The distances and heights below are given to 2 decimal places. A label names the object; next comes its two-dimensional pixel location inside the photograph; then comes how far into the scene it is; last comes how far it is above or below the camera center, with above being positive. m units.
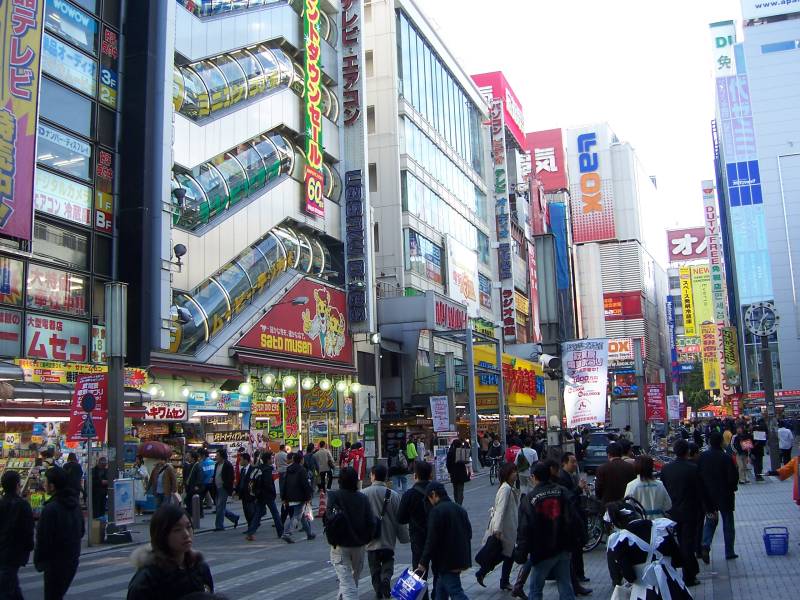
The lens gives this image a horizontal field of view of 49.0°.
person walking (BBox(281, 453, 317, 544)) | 16.39 -0.98
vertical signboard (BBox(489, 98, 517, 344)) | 64.44 +15.20
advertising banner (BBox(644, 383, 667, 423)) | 31.97 +0.80
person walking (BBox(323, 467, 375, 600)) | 8.65 -0.91
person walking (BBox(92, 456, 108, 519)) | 19.66 -1.04
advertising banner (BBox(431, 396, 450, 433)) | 29.53 +0.60
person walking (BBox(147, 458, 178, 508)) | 17.48 -0.83
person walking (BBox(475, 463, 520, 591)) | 10.00 -0.97
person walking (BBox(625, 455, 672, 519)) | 9.70 -0.75
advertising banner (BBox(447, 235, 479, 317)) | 52.03 +9.61
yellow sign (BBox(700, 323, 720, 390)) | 114.00 +8.48
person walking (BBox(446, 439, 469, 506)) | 16.64 -0.77
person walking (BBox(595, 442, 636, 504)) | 11.23 -0.67
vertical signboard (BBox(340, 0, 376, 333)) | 37.91 +11.02
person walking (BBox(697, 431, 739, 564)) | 11.11 -0.70
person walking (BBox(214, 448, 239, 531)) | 18.50 -0.91
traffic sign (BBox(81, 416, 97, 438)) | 16.69 +0.30
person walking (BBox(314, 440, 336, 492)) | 22.84 -0.69
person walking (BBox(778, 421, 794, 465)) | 27.14 -0.66
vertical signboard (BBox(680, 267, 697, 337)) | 142.25 +19.94
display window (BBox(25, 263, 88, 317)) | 22.25 +4.02
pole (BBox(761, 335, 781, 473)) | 22.20 +0.52
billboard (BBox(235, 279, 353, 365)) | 31.38 +4.17
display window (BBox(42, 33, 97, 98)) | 22.98 +10.17
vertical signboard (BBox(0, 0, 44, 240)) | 20.45 +7.93
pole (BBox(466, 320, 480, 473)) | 36.94 +0.88
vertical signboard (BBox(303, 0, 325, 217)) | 35.66 +13.23
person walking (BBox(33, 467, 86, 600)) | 7.69 -0.81
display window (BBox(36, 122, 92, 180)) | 22.66 +7.75
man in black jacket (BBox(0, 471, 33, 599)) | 7.56 -0.75
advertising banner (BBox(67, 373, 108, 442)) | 17.02 +0.77
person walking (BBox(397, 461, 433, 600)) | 9.27 -0.77
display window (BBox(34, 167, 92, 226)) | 22.52 +6.51
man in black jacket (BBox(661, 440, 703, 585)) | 10.48 -0.92
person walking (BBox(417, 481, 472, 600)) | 8.03 -1.05
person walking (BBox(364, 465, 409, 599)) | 9.98 -1.08
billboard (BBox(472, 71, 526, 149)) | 74.25 +28.71
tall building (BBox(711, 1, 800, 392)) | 93.25 +26.85
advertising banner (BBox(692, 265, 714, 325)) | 141.50 +20.73
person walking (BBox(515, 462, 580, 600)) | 7.92 -0.95
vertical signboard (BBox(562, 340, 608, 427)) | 24.70 +1.37
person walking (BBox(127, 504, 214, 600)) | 4.14 -0.57
